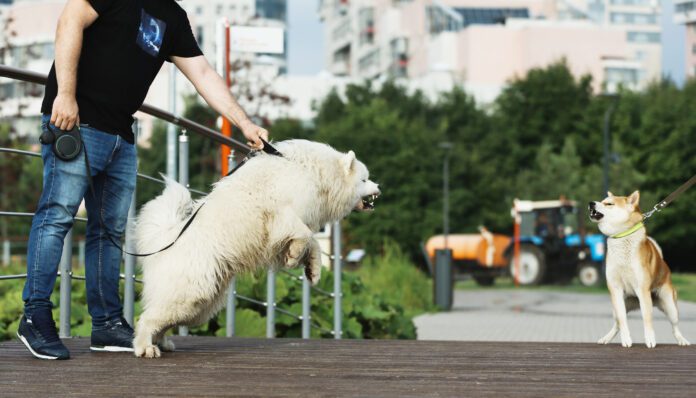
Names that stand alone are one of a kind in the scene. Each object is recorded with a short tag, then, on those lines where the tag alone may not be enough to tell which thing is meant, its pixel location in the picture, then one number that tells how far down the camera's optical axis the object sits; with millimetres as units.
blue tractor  57925
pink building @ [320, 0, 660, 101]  128892
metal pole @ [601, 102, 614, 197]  62294
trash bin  38077
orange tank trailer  62177
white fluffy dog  8822
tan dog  10376
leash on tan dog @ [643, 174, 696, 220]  10489
